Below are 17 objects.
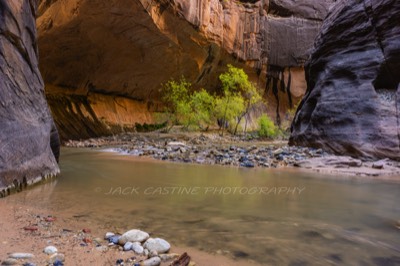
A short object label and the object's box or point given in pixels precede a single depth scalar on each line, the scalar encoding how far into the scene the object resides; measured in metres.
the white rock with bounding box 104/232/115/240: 2.48
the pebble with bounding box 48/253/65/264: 1.96
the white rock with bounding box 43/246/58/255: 2.09
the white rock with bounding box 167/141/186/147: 14.75
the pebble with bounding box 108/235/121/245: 2.37
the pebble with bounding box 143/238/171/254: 2.22
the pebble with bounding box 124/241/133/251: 2.24
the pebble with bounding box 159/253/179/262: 2.13
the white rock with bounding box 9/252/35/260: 1.94
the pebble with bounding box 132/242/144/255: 2.19
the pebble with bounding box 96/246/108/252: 2.22
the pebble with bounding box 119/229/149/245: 2.34
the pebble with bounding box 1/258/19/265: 1.83
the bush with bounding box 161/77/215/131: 23.97
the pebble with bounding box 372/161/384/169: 7.44
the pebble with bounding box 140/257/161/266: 1.99
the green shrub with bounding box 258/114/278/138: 24.56
